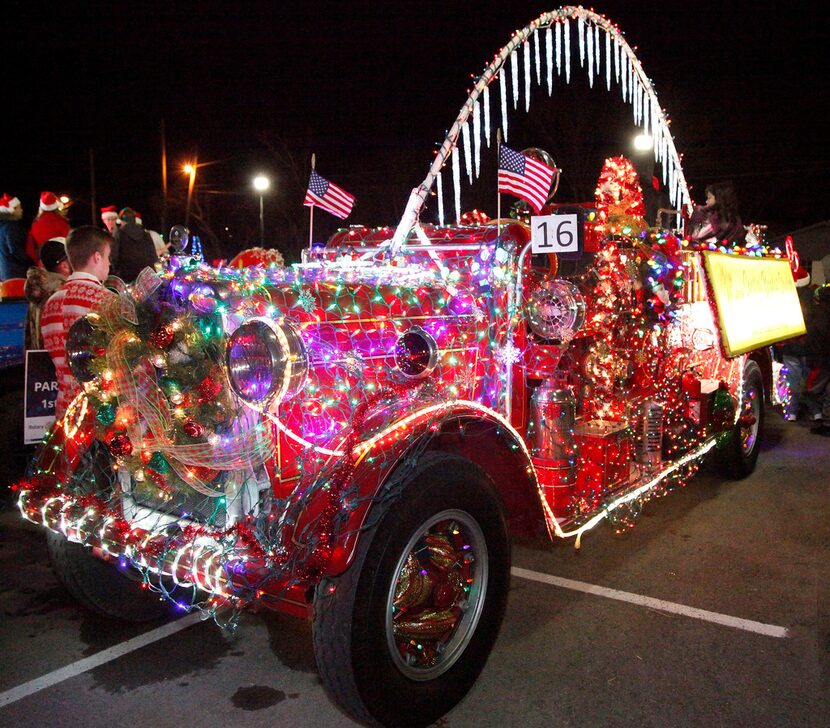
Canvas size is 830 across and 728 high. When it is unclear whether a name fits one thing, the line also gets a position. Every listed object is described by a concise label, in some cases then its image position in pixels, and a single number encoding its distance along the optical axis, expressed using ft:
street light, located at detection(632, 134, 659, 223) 25.12
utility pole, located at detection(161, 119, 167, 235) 71.22
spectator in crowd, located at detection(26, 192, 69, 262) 24.99
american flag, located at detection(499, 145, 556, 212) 14.44
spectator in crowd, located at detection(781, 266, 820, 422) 31.27
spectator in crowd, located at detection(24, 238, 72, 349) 19.40
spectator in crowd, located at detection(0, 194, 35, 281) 24.51
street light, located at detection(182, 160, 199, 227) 82.79
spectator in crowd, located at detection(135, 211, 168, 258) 28.01
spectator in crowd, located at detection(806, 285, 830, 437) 30.66
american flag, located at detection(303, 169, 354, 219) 18.17
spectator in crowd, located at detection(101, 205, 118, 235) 27.71
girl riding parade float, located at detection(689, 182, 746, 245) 20.81
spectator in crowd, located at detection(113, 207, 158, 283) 24.75
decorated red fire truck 9.18
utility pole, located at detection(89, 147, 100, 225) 82.64
